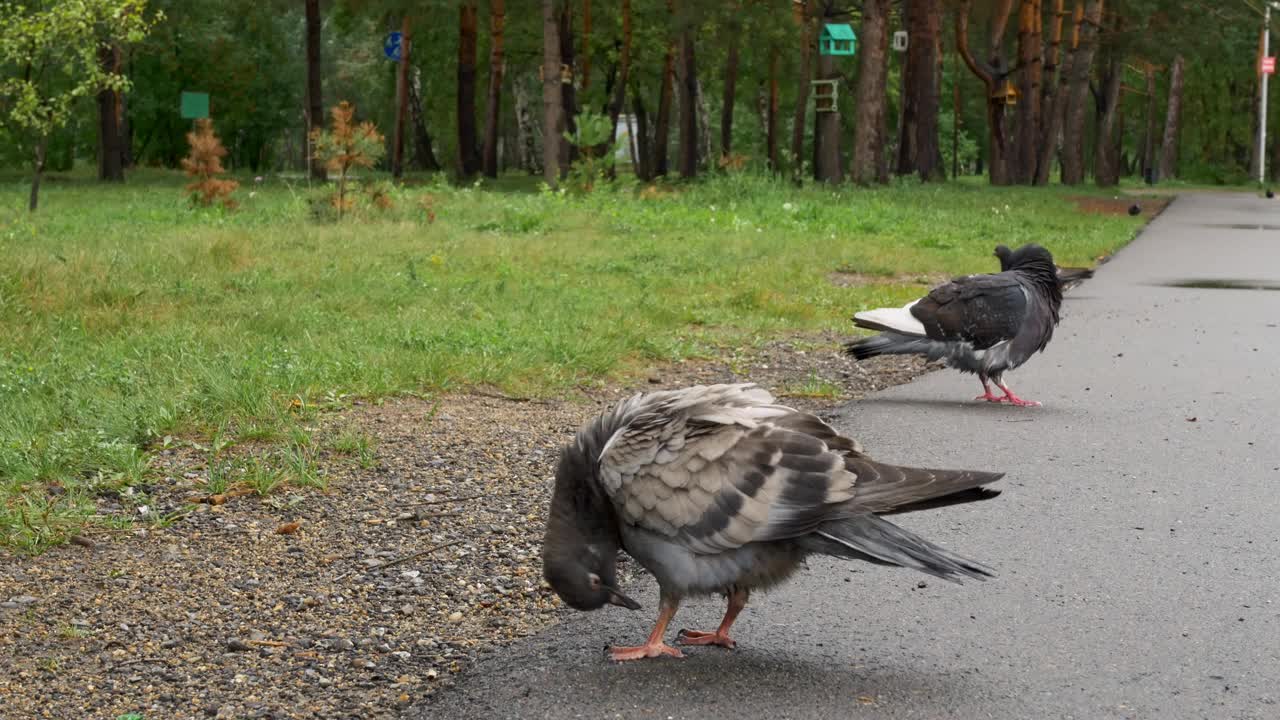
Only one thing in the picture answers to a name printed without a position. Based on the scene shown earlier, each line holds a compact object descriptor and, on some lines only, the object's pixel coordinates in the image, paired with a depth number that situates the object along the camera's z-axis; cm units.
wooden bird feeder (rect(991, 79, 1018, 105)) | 4188
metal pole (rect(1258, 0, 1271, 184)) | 5950
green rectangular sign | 4320
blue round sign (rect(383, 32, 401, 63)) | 4409
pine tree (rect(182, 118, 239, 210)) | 2209
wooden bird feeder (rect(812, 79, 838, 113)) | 3297
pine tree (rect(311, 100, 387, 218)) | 2022
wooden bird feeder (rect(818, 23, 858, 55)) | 3234
